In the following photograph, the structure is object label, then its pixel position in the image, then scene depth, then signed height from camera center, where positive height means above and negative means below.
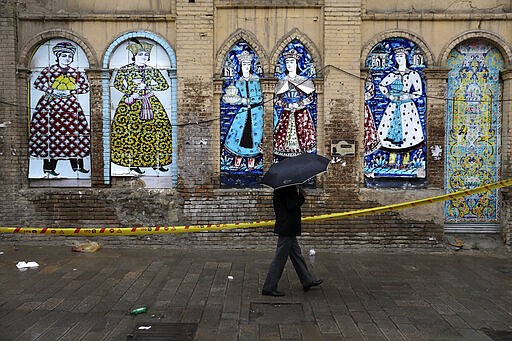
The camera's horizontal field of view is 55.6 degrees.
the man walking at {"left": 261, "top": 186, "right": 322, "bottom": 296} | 6.36 -0.86
